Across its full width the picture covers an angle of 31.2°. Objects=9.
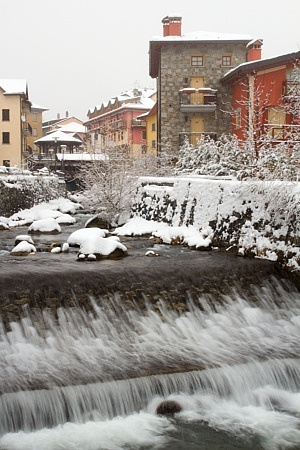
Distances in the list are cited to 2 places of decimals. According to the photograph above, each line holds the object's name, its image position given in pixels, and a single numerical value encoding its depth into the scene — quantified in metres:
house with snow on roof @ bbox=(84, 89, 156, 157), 59.25
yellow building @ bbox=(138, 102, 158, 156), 43.66
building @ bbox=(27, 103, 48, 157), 79.81
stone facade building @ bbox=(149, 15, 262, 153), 34.78
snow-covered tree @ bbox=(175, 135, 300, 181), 15.39
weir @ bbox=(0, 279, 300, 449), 7.80
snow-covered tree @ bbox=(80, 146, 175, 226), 22.83
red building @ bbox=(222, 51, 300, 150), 28.27
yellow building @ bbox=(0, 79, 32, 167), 52.97
